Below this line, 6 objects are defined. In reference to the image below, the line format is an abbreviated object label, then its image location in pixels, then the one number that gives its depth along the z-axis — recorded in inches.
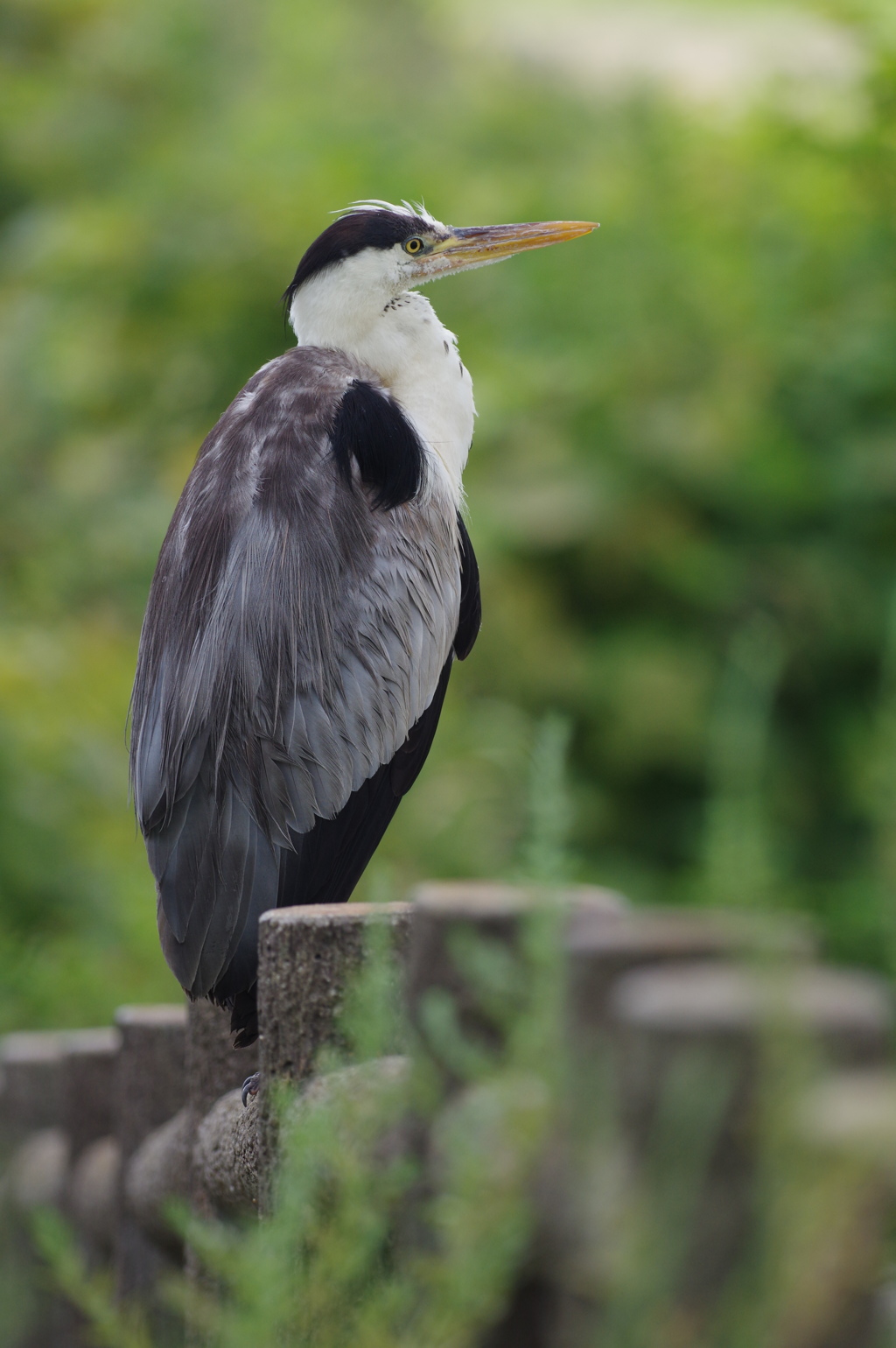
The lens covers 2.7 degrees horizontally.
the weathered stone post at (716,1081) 273.2
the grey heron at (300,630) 616.8
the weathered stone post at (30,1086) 634.4
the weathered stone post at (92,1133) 627.1
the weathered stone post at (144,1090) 621.6
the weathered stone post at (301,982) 602.5
